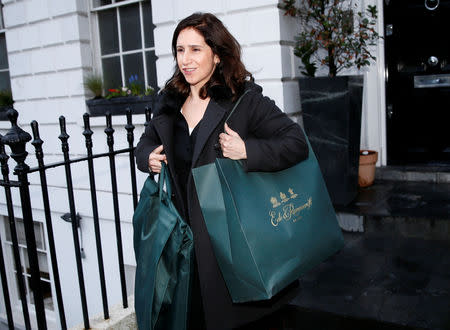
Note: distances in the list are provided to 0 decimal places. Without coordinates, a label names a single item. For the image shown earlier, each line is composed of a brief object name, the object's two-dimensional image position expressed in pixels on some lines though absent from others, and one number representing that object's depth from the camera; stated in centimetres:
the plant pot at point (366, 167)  425
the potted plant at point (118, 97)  480
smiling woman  164
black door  436
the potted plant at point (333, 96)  372
